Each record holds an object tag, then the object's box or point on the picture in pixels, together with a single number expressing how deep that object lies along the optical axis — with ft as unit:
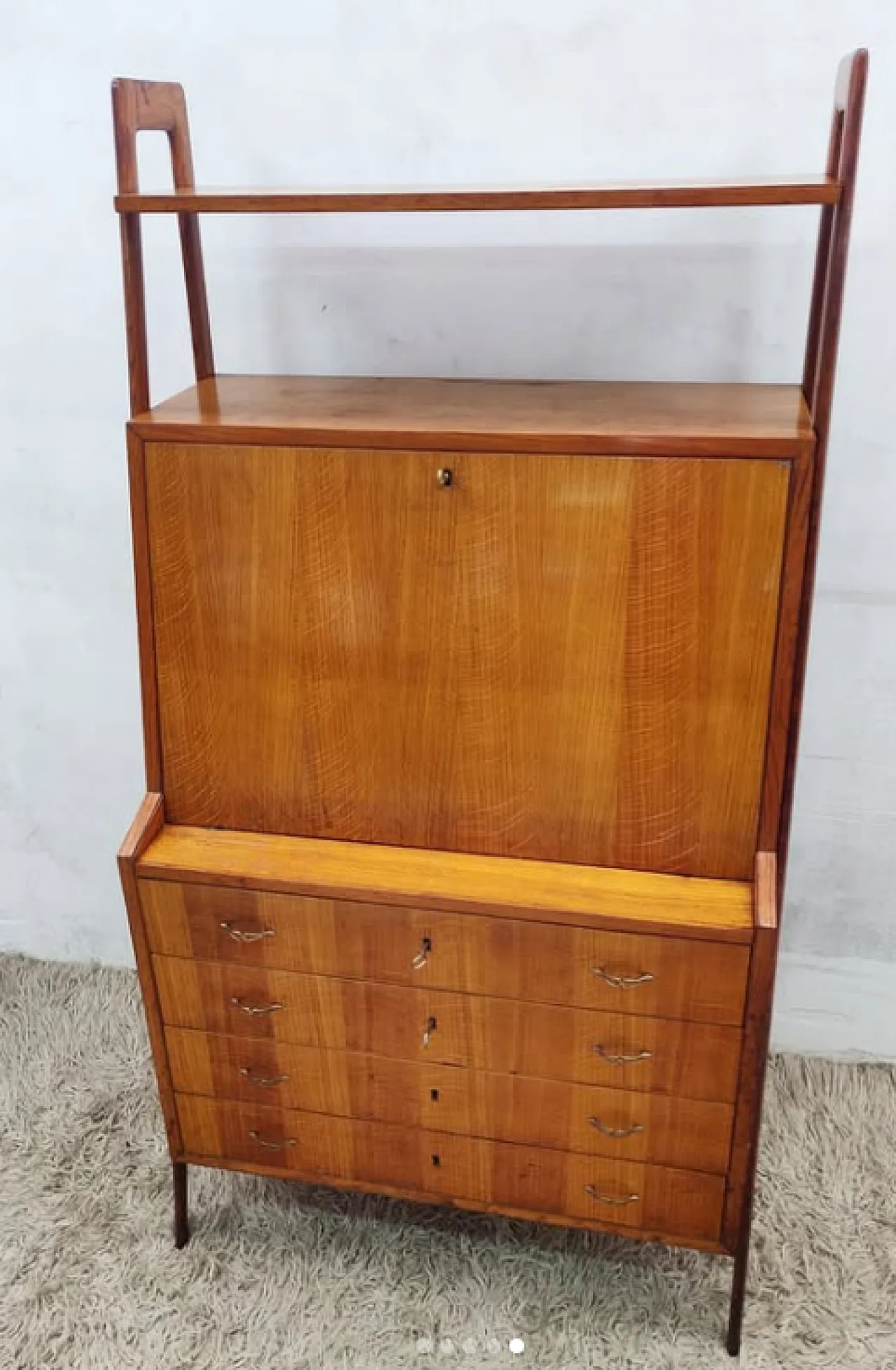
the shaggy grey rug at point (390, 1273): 5.44
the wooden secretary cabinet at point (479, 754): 4.42
